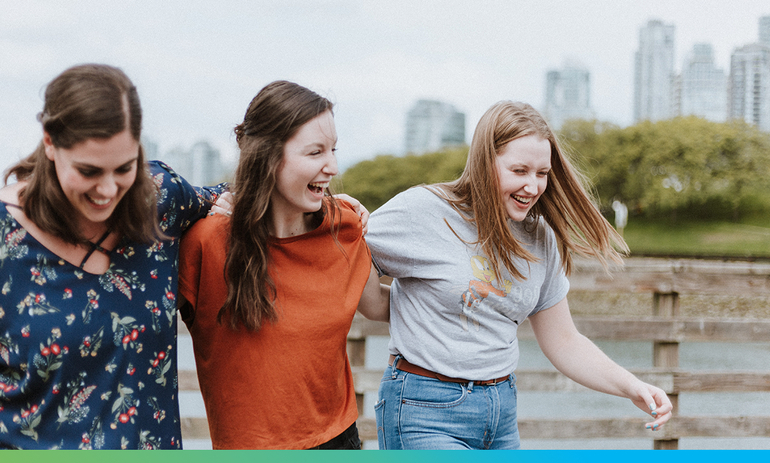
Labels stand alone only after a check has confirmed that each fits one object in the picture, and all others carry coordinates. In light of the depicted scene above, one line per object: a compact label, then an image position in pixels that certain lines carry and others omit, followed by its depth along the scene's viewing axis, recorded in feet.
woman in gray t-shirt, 6.04
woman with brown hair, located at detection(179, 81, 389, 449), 5.46
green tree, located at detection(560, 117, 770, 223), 106.52
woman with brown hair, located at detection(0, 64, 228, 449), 4.21
